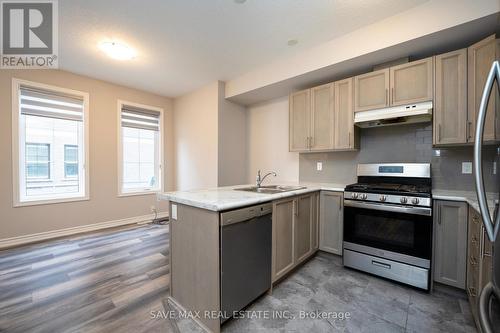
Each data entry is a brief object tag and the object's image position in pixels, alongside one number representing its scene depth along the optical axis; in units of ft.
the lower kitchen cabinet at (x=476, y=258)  4.48
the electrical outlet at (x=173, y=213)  5.76
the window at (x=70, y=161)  11.70
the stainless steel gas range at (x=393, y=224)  6.44
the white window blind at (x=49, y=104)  10.46
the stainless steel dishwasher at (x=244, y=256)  4.83
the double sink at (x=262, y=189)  7.25
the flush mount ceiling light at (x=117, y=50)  8.87
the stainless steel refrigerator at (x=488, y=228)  2.29
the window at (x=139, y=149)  13.65
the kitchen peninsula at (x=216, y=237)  4.75
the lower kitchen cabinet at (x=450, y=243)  6.27
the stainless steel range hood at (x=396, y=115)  6.91
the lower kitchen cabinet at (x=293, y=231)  6.49
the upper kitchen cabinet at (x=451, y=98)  6.38
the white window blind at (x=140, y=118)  13.68
